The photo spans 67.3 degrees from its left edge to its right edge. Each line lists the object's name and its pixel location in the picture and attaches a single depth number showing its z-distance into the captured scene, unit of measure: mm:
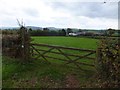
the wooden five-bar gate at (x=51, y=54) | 4181
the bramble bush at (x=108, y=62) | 3323
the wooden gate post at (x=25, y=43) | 5074
